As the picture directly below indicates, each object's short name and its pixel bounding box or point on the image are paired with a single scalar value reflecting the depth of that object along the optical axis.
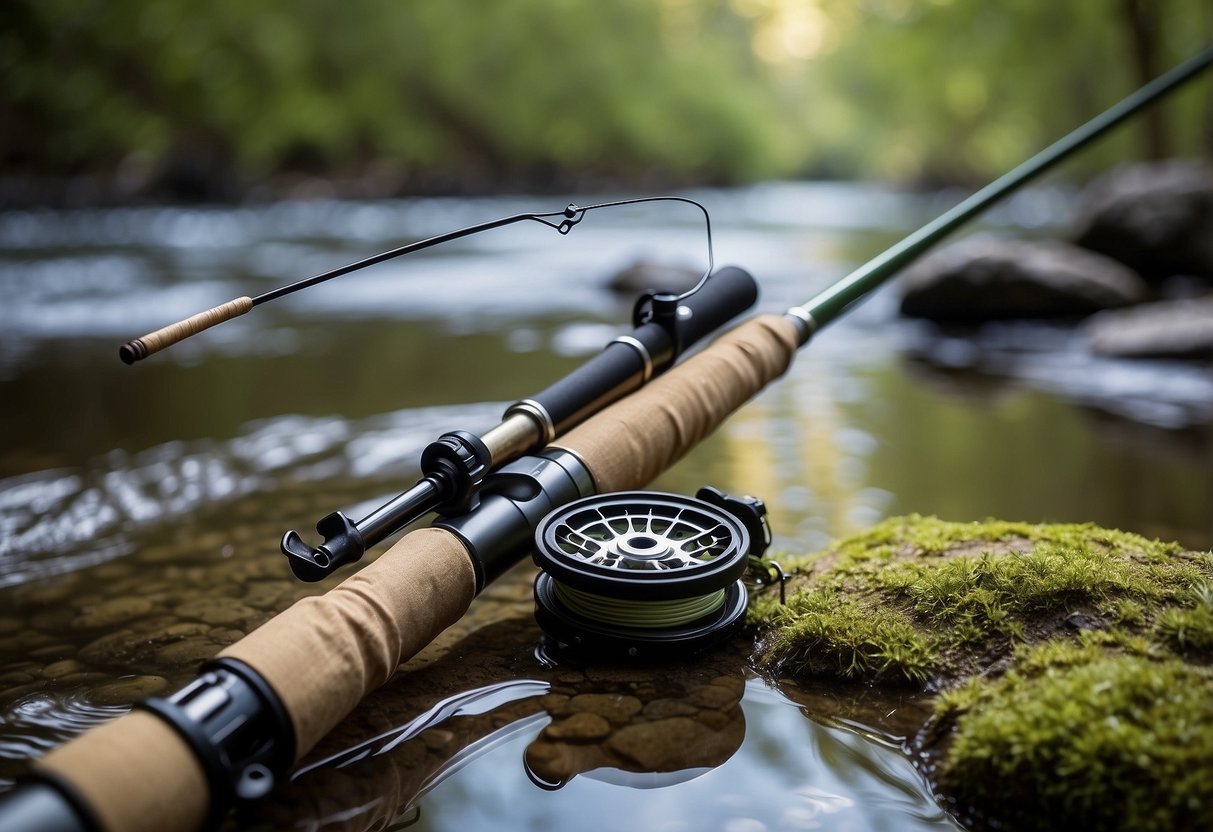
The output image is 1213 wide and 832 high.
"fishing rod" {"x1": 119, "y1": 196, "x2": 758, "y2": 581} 0.53
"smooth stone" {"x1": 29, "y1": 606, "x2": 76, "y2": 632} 0.66
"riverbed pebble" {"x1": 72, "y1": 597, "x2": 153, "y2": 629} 0.66
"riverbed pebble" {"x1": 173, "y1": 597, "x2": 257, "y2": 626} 0.66
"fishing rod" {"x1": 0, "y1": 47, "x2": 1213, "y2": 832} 0.43
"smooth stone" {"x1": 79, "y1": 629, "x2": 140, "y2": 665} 0.62
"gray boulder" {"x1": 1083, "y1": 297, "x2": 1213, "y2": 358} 1.42
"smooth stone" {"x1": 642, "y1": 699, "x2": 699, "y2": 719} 0.54
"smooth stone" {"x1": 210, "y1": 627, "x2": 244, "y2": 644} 0.64
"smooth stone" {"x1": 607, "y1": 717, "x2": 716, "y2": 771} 0.52
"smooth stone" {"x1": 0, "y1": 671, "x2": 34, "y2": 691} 0.60
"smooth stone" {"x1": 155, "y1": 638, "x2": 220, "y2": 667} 0.61
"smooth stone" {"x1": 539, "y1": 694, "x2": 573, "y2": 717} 0.55
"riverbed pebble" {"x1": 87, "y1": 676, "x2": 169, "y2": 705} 0.58
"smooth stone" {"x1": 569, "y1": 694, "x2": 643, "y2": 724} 0.54
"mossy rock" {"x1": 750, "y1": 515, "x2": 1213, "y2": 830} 0.46
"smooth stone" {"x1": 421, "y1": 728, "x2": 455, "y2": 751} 0.53
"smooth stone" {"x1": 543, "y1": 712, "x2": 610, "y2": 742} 0.54
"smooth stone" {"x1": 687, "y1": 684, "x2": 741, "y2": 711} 0.55
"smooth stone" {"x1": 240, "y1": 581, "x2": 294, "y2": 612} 0.68
